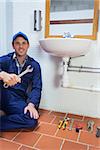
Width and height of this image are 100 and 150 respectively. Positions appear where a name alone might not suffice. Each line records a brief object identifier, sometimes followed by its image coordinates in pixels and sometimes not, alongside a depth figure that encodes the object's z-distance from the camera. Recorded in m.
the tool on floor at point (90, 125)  1.47
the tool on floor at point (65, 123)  1.49
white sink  1.43
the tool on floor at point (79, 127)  1.45
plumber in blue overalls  1.41
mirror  1.66
